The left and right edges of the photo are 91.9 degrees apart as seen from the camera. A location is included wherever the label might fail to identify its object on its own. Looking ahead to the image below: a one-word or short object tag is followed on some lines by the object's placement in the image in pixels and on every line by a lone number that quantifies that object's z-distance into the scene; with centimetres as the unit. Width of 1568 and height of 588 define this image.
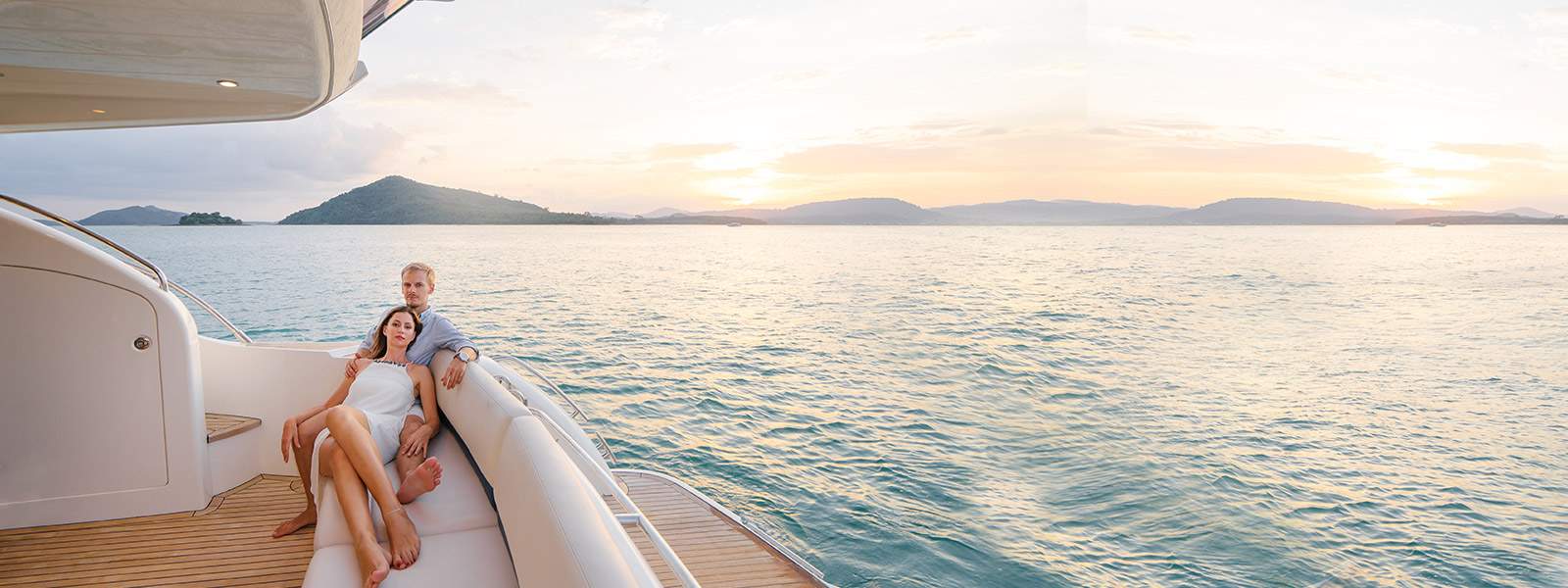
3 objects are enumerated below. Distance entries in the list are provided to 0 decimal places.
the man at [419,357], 258
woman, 194
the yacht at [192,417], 185
